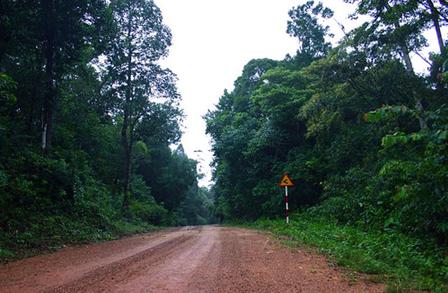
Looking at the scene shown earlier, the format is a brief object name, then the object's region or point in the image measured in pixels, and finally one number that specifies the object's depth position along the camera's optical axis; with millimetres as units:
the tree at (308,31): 28609
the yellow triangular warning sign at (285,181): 16528
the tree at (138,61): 21833
